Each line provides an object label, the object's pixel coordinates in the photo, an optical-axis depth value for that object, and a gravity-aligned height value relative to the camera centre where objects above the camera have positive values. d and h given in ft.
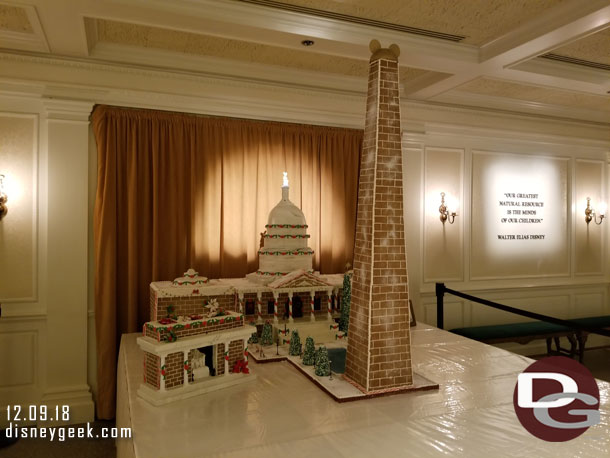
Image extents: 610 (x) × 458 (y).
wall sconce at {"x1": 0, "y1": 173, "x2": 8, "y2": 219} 13.49 +0.95
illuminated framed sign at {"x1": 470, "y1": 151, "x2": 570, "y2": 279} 20.24 +0.73
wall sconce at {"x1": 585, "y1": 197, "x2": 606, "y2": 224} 22.33 +0.85
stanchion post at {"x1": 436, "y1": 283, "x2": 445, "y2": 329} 17.29 -2.52
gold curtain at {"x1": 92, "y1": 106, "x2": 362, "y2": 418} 14.22 +1.19
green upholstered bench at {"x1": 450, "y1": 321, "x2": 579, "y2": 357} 17.94 -3.87
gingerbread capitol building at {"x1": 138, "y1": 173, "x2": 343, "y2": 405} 9.12 -1.97
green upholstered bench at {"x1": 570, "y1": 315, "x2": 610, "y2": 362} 19.09 -3.95
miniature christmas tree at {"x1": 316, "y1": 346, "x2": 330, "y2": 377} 10.17 -2.82
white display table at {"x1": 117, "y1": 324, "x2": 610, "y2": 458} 7.26 -3.25
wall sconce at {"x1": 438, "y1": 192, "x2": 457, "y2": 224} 19.20 +0.86
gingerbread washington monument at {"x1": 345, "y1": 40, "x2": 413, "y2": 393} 9.43 -0.50
